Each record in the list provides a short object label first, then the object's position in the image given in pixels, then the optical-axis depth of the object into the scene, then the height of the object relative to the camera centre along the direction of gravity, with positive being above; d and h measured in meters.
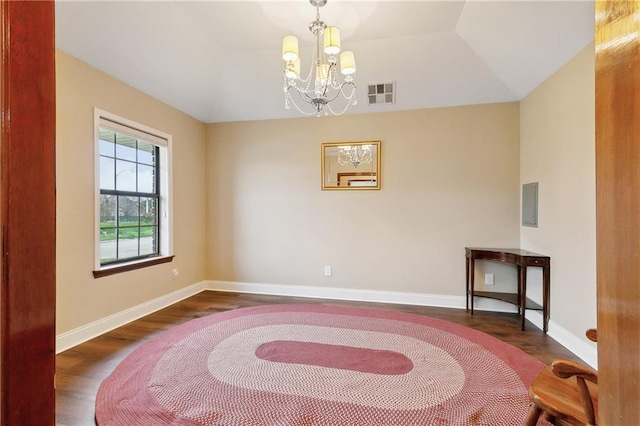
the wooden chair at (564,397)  1.08 -0.74
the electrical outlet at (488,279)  3.64 -0.81
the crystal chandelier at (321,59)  2.10 +1.14
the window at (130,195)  3.05 +0.21
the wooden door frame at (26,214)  0.52 +0.00
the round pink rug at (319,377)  1.73 -1.14
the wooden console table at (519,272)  2.92 -0.62
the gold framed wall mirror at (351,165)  3.99 +0.64
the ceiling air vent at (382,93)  3.56 +1.44
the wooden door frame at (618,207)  0.52 +0.01
